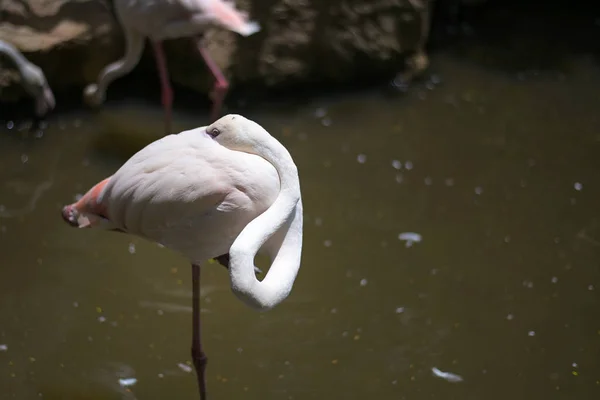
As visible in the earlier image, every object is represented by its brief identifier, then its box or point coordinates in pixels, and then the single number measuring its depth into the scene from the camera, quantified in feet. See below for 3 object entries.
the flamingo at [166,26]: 12.44
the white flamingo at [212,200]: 6.78
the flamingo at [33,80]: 11.98
